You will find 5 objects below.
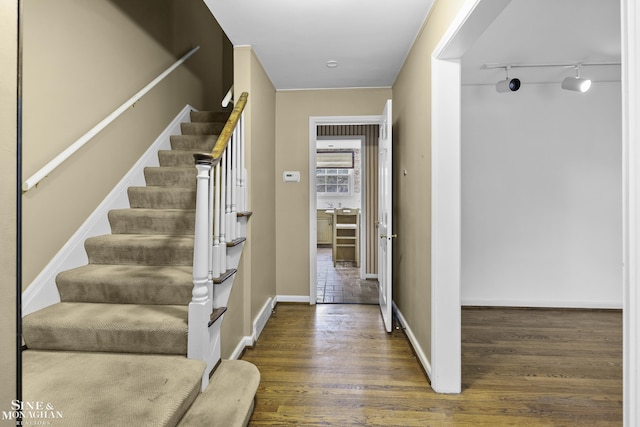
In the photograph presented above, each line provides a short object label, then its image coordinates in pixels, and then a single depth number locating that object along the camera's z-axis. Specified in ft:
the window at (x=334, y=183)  27.32
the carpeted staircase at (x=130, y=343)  4.31
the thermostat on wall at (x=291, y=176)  12.14
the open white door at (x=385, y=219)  9.20
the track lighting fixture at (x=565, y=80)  9.48
